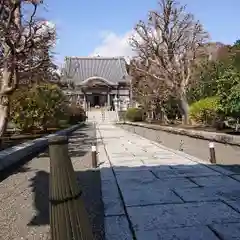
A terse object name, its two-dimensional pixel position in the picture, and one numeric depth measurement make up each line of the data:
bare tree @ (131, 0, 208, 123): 16.80
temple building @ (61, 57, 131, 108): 44.24
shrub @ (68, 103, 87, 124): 26.05
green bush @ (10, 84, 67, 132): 12.41
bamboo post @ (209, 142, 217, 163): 6.37
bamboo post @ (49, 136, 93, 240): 1.33
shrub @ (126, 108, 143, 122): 28.84
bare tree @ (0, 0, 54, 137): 7.60
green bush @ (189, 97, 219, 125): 13.11
